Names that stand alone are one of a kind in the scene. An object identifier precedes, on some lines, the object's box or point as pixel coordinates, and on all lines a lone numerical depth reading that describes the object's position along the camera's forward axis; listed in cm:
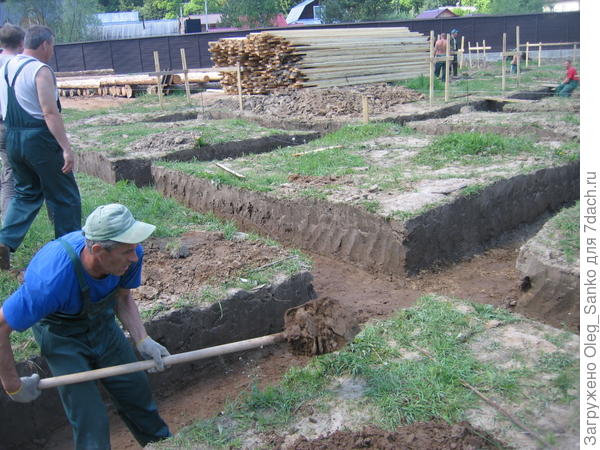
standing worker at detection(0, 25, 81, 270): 425
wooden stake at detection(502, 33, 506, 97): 1547
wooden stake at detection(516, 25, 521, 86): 1637
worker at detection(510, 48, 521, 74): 1645
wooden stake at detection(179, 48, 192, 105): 1552
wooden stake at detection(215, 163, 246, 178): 735
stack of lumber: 1422
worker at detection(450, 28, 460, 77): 2091
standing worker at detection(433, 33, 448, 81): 1886
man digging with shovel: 259
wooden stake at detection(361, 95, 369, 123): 1053
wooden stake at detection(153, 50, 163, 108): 1518
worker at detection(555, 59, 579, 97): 1334
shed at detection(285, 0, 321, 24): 4372
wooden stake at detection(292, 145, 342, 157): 847
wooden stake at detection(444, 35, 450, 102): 1273
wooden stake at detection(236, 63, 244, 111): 1348
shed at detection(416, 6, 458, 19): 3830
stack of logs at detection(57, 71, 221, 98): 2044
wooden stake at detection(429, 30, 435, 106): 1243
